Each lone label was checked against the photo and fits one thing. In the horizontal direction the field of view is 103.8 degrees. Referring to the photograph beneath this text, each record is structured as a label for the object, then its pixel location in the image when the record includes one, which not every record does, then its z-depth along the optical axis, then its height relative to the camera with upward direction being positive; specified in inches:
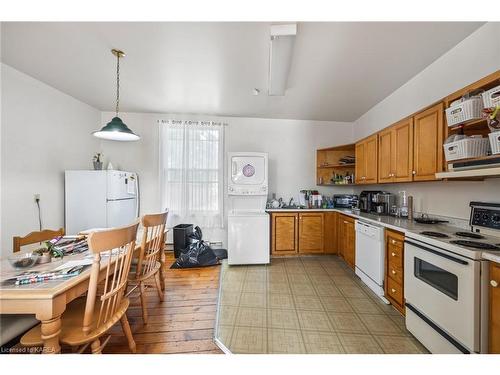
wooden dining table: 37.3 -22.3
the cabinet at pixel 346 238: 111.5 -30.2
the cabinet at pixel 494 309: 41.4 -25.6
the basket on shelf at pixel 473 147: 55.5 +12.2
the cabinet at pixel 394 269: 71.6 -30.6
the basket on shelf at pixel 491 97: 47.9 +23.3
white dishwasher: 82.7 -30.5
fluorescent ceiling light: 60.3 +49.1
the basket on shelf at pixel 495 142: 48.5 +12.1
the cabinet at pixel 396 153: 83.8 +17.3
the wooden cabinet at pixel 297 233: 133.2 -30.5
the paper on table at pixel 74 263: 49.2 -20.2
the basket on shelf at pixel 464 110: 54.4 +23.1
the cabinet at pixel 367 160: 109.0 +17.2
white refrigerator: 107.4 -7.3
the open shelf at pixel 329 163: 153.1 +20.0
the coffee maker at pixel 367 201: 118.2 -7.9
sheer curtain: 143.6 +12.1
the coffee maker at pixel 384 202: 109.0 -7.5
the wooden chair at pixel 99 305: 41.7 -30.3
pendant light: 80.5 +23.8
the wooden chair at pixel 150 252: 69.3 -25.1
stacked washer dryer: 120.1 -14.8
